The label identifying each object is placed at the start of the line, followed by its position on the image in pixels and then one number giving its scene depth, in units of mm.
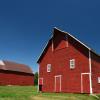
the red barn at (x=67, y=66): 13272
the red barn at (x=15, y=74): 29165
